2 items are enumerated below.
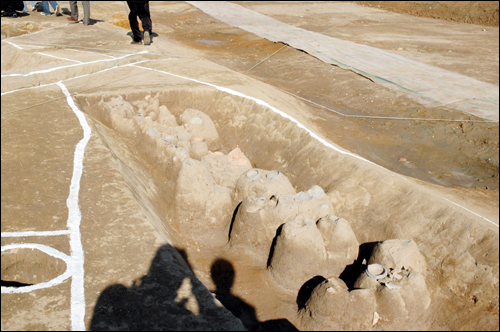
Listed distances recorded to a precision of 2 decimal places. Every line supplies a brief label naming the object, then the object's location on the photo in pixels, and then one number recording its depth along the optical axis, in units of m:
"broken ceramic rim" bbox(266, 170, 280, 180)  5.14
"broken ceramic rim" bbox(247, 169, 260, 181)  5.21
